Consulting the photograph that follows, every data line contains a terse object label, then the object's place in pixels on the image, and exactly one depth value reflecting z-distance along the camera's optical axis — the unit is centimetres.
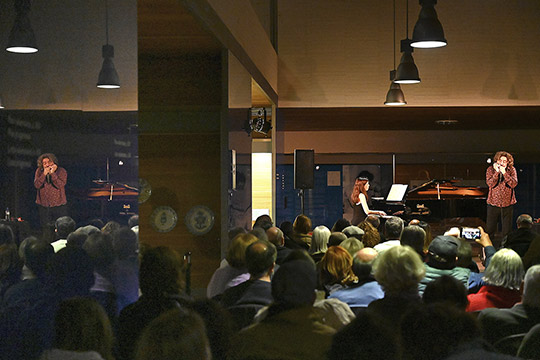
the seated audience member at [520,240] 572
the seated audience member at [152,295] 287
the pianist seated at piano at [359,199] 1152
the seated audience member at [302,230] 677
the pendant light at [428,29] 645
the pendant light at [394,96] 1019
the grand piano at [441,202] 1228
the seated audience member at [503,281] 356
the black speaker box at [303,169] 1195
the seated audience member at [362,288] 369
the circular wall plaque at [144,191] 619
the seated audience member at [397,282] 319
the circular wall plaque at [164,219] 613
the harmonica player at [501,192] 1044
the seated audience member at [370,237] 609
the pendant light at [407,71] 858
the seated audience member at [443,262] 423
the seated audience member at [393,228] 615
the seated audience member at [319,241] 558
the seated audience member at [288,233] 629
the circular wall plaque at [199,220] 610
